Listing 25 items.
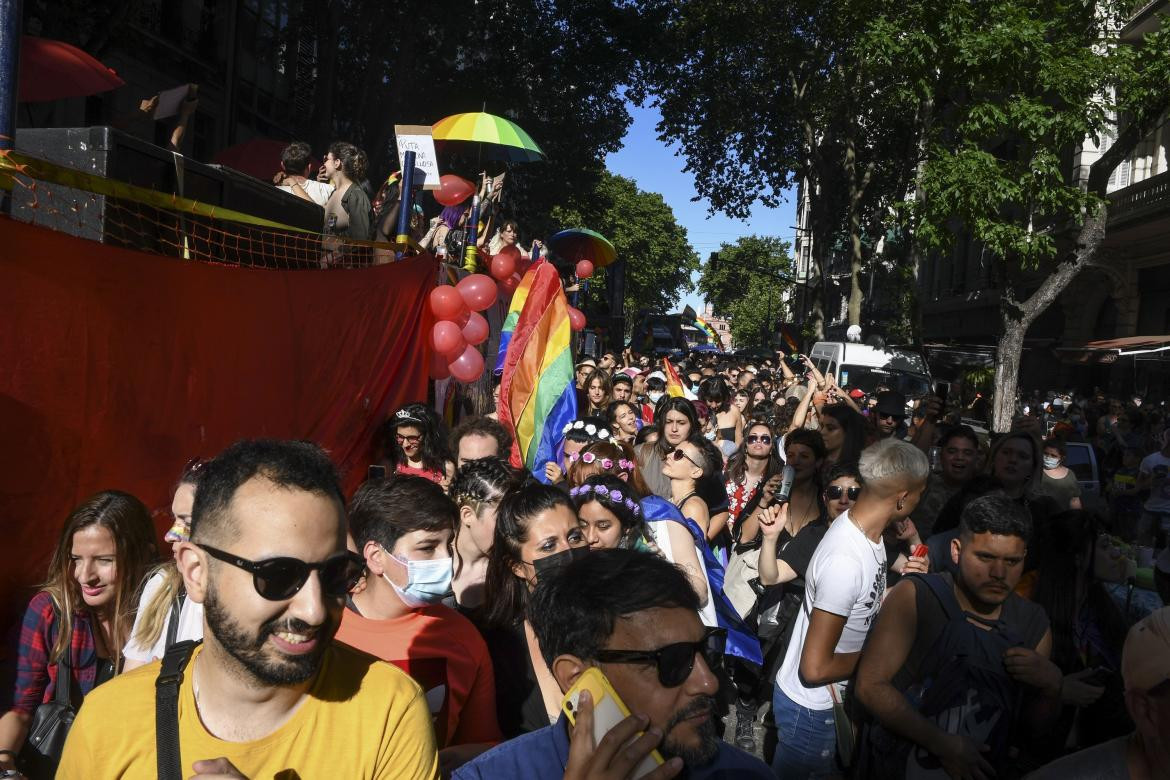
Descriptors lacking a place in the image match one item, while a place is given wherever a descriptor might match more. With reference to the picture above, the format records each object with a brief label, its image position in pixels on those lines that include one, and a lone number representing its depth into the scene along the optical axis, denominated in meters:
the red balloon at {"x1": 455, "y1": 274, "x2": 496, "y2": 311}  7.30
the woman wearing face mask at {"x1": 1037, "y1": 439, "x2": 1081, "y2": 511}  6.70
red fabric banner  3.49
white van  18.20
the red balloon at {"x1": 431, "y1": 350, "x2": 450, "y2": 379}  7.33
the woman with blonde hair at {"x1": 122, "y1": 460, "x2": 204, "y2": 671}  2.89
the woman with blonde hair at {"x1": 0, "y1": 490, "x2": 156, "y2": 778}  3.02
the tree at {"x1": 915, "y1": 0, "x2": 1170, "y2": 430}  13.91
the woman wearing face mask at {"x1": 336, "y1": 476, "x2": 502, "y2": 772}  2.86
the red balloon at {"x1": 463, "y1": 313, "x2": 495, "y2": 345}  7.46
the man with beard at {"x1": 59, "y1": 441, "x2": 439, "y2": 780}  1.84
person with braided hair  3.84
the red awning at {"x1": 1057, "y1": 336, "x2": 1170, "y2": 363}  20.73
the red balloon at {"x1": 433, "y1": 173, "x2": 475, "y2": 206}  9.62
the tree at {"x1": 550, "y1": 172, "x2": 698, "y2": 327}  66.75
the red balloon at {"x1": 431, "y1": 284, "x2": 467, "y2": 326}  6.95
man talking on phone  1.94
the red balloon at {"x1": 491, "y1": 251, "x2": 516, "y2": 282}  9.90
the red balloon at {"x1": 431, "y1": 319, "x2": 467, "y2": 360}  6.98
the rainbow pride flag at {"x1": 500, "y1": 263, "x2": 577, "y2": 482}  7.27
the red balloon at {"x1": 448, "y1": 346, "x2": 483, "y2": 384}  7.51
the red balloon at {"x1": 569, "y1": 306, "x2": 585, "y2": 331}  11.55
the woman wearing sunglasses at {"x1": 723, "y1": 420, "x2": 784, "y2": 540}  7.12
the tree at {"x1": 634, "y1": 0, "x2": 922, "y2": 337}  22.83
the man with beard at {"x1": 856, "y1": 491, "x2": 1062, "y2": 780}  3.04
